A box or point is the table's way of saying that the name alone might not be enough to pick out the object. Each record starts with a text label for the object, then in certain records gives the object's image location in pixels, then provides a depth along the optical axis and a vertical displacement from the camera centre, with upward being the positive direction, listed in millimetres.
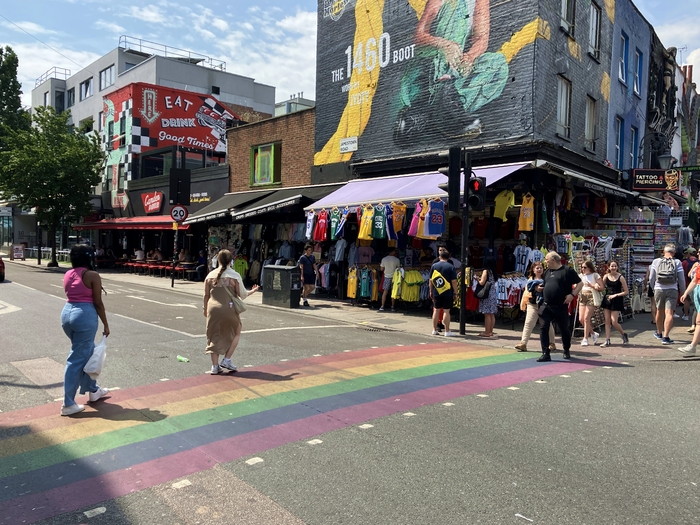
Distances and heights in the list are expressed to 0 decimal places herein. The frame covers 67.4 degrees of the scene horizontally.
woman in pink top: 5289 -676
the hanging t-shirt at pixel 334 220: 14500 +1008
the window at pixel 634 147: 19653 +4437
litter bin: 14992 -898
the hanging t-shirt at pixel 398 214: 13148 +1108
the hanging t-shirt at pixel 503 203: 12172 +1350
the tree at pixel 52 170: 29375 +4513
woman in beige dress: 6789 -728
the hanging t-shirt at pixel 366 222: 13531 +908
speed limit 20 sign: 19016 +1430
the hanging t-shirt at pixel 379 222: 13332 +904
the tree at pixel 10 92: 41969 +12608
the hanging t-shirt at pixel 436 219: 12383 +948
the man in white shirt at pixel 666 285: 10086 -405
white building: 37594 +13235
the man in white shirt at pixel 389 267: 13969 -249
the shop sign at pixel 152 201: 28789 +2844
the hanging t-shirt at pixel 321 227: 14914 +835
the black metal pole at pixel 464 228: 10594 +654
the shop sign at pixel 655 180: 16594 +2745
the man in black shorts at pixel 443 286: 10609 -563
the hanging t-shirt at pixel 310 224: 15312 +930
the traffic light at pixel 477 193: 10453 +1346
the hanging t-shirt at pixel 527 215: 11805 +1050
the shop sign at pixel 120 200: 31984 +3164
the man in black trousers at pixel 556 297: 8242 -547
